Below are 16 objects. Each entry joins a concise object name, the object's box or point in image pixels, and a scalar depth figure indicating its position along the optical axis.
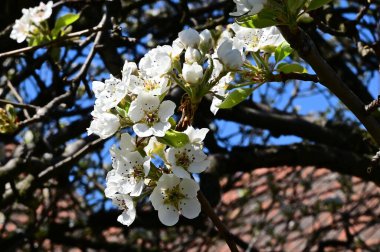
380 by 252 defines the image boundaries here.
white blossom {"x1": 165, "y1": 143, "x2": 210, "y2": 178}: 0.53
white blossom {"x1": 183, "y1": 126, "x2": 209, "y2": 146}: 0.54
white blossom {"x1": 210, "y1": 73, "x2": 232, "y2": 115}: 0.58
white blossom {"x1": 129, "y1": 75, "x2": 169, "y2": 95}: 0.54
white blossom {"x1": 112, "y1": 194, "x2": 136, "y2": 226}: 0.56
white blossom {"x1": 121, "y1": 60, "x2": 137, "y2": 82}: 0.55
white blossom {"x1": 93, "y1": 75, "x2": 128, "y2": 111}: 0.54
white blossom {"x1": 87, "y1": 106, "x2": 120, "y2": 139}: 0.55
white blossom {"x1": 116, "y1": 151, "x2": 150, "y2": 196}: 0.53
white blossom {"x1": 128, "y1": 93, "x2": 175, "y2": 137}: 0.53
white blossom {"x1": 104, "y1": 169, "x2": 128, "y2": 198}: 0.55
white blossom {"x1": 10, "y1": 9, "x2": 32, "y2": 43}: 0.90
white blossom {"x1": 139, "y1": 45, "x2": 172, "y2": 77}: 0.54
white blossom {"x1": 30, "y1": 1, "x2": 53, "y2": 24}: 0.89
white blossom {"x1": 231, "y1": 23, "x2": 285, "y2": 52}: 0.59
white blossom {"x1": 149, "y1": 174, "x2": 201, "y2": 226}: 0.54
